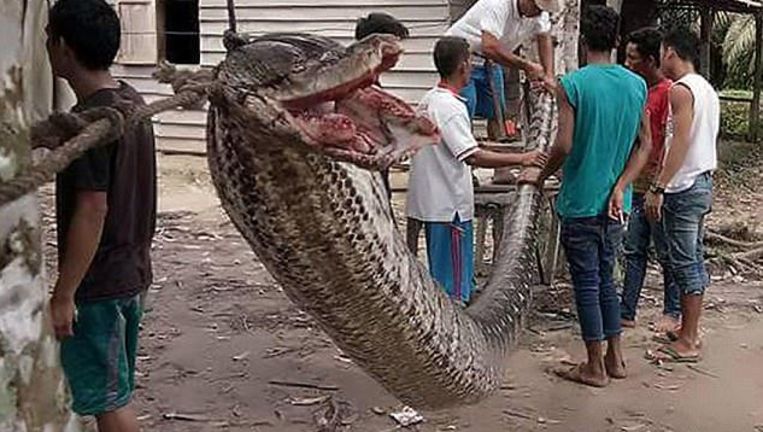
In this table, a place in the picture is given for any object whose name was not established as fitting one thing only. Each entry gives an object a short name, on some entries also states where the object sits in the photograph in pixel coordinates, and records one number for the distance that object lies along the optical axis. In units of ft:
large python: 7.09
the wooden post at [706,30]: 50.19
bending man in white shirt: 20.11
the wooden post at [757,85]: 53.06
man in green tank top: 17.17
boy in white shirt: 16.70
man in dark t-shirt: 10.16
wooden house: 40.47
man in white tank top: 19.49
